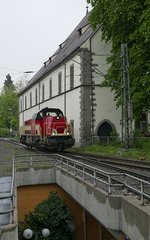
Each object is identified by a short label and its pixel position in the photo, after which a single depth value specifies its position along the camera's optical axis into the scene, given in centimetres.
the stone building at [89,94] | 3841
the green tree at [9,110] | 9821
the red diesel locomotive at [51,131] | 3055
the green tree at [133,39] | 2717
